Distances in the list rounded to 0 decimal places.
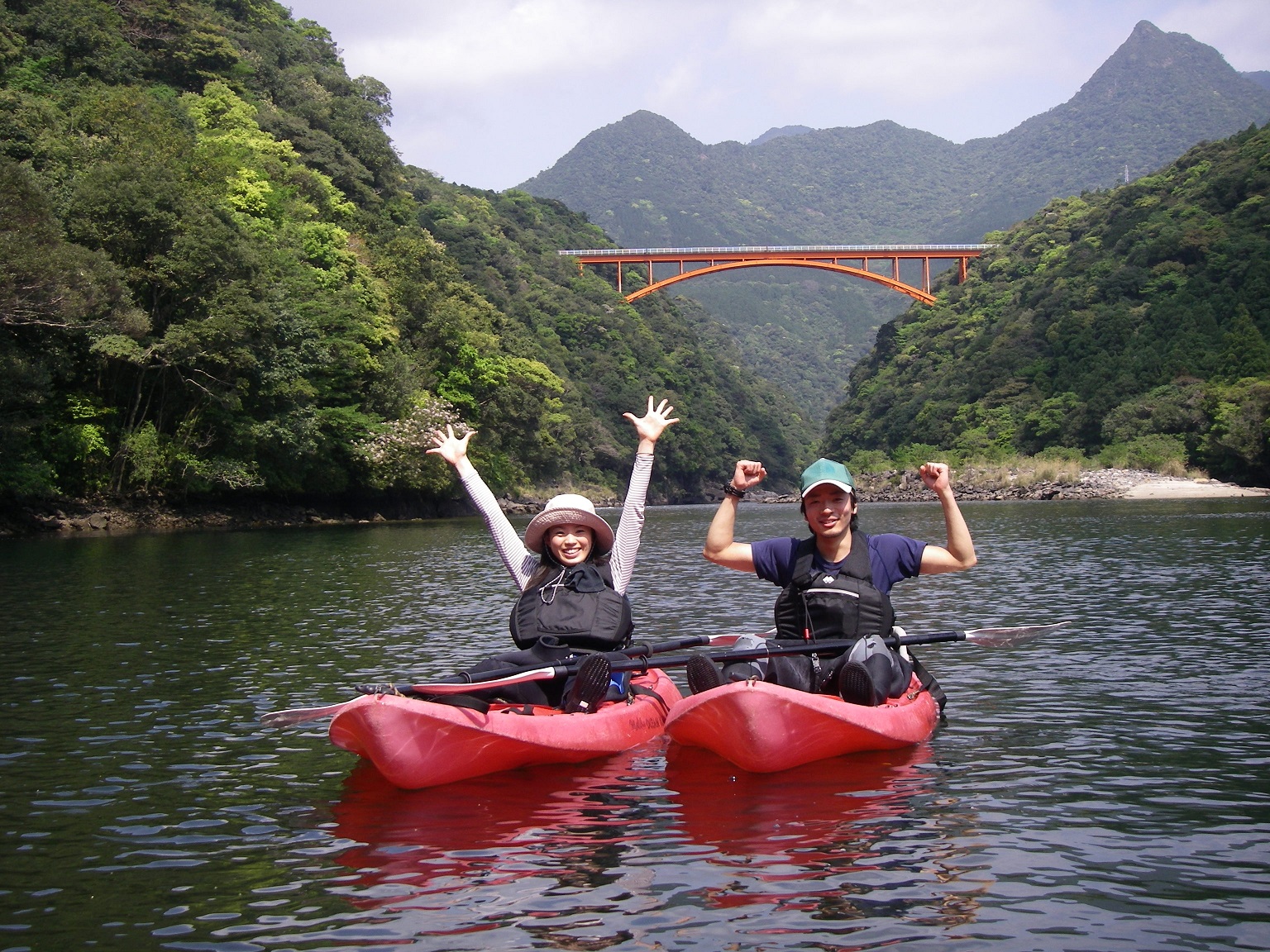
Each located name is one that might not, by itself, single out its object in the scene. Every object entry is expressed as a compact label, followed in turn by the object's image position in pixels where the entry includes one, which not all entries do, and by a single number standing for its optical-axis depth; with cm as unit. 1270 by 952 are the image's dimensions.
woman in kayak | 713
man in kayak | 670
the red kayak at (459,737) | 618
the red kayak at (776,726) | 636
